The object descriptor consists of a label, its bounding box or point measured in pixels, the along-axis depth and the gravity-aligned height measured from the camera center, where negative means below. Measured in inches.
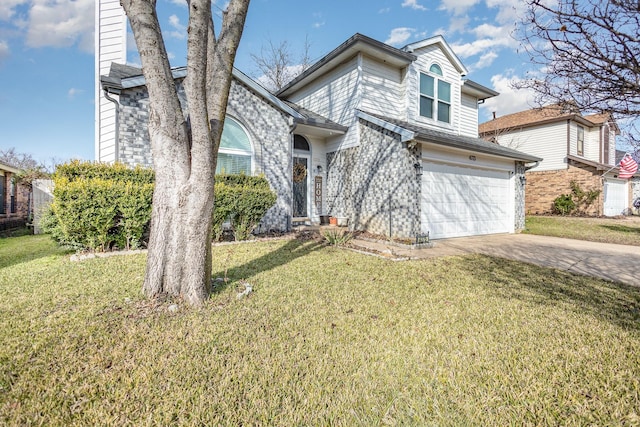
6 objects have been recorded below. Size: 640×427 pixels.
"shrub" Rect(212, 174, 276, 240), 276.1 +10.8
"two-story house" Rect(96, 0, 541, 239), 329.4 +84.7
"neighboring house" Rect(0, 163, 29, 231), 493.6 +23.1
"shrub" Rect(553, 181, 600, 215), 629.9 +36.4
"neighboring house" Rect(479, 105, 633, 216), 649.0 +149.7
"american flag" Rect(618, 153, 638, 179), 614.2 +105.4
